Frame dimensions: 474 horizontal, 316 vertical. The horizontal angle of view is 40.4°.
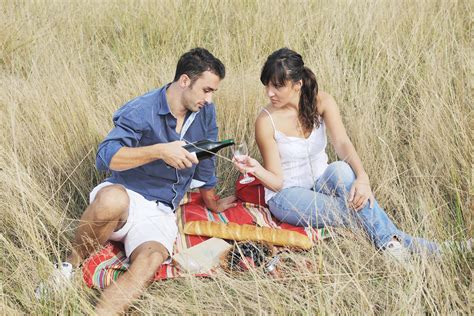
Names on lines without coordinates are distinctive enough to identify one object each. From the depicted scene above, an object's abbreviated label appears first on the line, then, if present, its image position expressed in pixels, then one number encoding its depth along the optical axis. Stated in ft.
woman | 12.16
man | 11.12
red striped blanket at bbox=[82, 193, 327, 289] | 11.05
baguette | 11.98
